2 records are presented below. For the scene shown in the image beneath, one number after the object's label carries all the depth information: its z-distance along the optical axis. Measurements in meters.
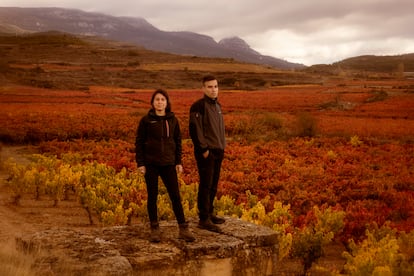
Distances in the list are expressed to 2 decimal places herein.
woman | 5.99
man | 6.25
